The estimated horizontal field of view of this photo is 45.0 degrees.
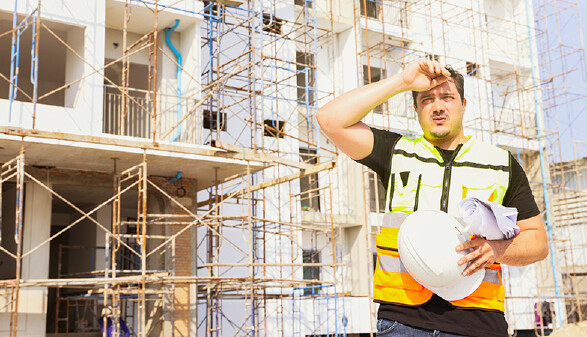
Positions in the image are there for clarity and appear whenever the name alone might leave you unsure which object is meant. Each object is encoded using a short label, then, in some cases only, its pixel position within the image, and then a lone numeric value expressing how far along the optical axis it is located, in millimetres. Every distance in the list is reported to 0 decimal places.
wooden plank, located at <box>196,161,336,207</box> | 15388
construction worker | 2619
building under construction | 14992
